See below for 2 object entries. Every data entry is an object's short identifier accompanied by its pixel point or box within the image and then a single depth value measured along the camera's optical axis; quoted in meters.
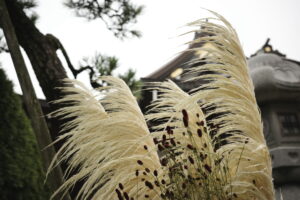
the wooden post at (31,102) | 1.73
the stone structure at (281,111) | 4.84
